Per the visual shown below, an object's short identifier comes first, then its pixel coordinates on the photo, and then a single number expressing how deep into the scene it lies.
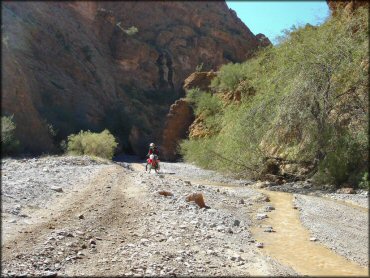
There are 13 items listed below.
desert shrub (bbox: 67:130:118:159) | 30.58
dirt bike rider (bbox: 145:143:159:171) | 21.14
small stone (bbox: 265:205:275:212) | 13.00
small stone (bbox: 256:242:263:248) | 8.53
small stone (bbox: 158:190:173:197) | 12.80
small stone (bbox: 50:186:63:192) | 12.87
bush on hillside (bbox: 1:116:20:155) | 25.82
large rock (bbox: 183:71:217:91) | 43.75
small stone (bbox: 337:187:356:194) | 15.35
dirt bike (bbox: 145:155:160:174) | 21.26
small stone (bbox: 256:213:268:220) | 11.61
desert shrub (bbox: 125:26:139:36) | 67.20
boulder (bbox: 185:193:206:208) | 11.87
